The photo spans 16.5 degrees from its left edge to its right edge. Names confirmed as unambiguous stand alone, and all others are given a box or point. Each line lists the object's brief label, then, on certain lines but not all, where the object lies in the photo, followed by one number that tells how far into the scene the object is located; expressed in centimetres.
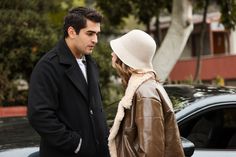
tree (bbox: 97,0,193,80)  1394
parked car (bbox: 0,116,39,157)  547
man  438
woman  409
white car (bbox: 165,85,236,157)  593
